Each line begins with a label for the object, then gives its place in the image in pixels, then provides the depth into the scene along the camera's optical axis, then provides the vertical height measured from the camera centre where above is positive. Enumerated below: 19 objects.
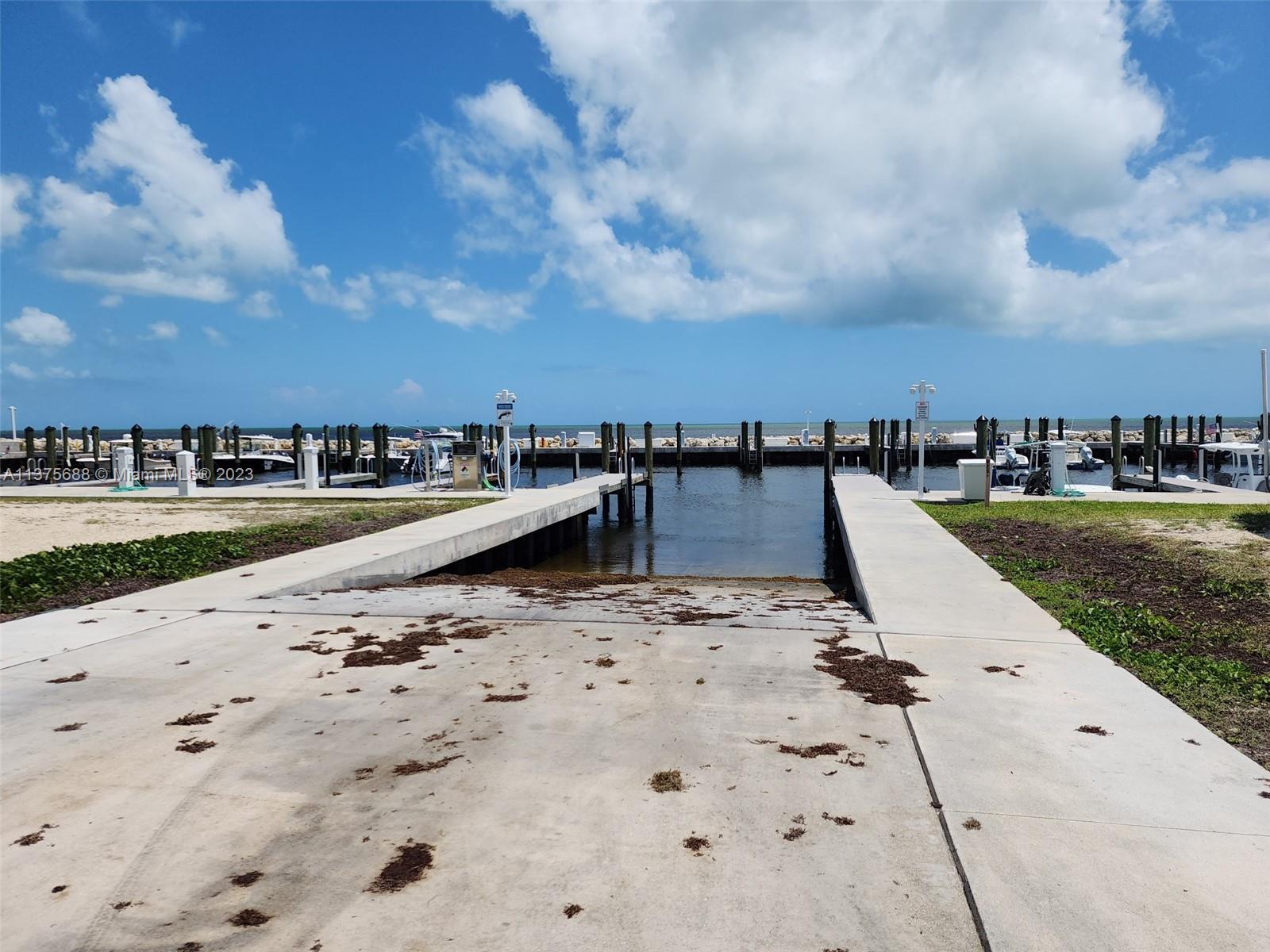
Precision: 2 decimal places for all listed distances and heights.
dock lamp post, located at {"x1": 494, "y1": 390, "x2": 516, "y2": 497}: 19.86 +0.71
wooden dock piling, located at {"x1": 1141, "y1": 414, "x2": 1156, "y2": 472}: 31.53 -0.01
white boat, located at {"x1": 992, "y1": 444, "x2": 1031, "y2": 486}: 24.72 -0.89
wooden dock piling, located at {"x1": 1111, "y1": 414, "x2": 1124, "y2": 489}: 30.97 -0.22
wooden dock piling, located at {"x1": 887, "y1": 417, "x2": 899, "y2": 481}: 41.88 -0.52
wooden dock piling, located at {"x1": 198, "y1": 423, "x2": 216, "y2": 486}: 29.62 -0.29
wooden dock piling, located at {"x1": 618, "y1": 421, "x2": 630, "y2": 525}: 24.38 -1.94
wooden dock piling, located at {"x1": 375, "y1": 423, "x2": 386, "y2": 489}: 32.12 -0.65
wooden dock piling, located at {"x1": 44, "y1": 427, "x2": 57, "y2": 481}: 33.78 -0.11
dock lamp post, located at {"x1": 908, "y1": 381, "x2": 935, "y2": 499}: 18.80 +0.76
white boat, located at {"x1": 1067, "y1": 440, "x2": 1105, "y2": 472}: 37.41 -0.82
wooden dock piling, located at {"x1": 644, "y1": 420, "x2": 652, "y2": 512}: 27.36 -0.90
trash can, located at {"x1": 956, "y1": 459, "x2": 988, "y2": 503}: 17.03 -0.82
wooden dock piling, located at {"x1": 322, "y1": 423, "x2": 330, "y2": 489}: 31.54 -0.19
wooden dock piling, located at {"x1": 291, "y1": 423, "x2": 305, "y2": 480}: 36.09 +0.32
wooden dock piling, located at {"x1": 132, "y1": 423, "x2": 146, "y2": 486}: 29.47 -0.29
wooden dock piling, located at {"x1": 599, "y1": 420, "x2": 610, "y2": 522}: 32.81 -0.03
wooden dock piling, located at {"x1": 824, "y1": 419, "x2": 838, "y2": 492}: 27.83 -0.14
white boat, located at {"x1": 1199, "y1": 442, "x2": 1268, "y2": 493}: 18.52 -0.58
